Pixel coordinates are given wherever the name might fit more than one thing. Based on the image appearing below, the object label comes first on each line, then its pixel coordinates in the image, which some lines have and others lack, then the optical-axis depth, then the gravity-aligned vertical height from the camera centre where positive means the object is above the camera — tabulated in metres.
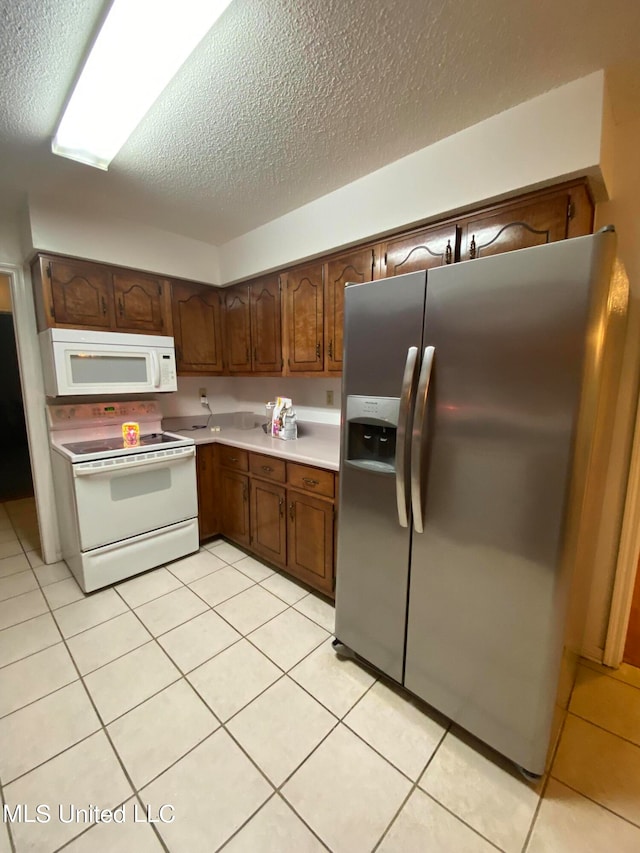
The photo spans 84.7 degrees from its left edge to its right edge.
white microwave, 2.17 +0.09
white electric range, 2.12 -0.76
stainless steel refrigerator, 0.99 -0.30
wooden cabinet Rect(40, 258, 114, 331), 2.16 +0.52
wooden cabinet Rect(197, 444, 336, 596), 2.04 -0.87
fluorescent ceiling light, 1.02 +1.05
